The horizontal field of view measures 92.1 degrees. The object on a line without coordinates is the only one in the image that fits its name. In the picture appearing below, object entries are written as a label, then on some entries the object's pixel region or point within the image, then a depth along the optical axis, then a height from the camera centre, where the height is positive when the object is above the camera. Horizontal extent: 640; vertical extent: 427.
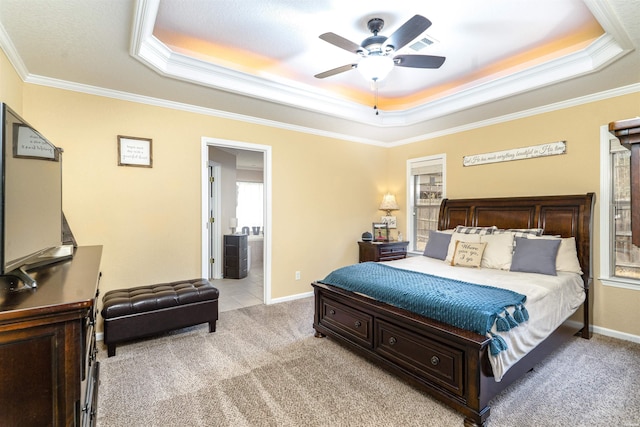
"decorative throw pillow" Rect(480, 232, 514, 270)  3.20 -0.42
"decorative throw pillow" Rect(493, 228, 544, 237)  3.36 -0.22
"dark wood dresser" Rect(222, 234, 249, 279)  5.60 -0.77
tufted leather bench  2.69 -0.89
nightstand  4.70 -0.59
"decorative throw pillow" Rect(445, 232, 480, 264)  3.56 -0.32
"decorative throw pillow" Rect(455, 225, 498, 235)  3.62 -0.21
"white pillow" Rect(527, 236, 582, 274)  3.03 -0.45
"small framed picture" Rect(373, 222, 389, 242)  5.13 -0.31
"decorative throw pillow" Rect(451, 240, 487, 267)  3.30 -0.45
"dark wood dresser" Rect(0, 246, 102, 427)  0.94 -0.46
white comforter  2.01 -0.69
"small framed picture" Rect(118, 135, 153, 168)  3.22 +0.66
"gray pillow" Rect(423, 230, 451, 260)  3.78 -0.41
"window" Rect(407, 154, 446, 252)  4.77 +0.28
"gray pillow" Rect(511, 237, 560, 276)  2.94 -0.43
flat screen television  1.08 +0.07
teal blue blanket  1.93 -0.62
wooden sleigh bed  1.88 -0.92
